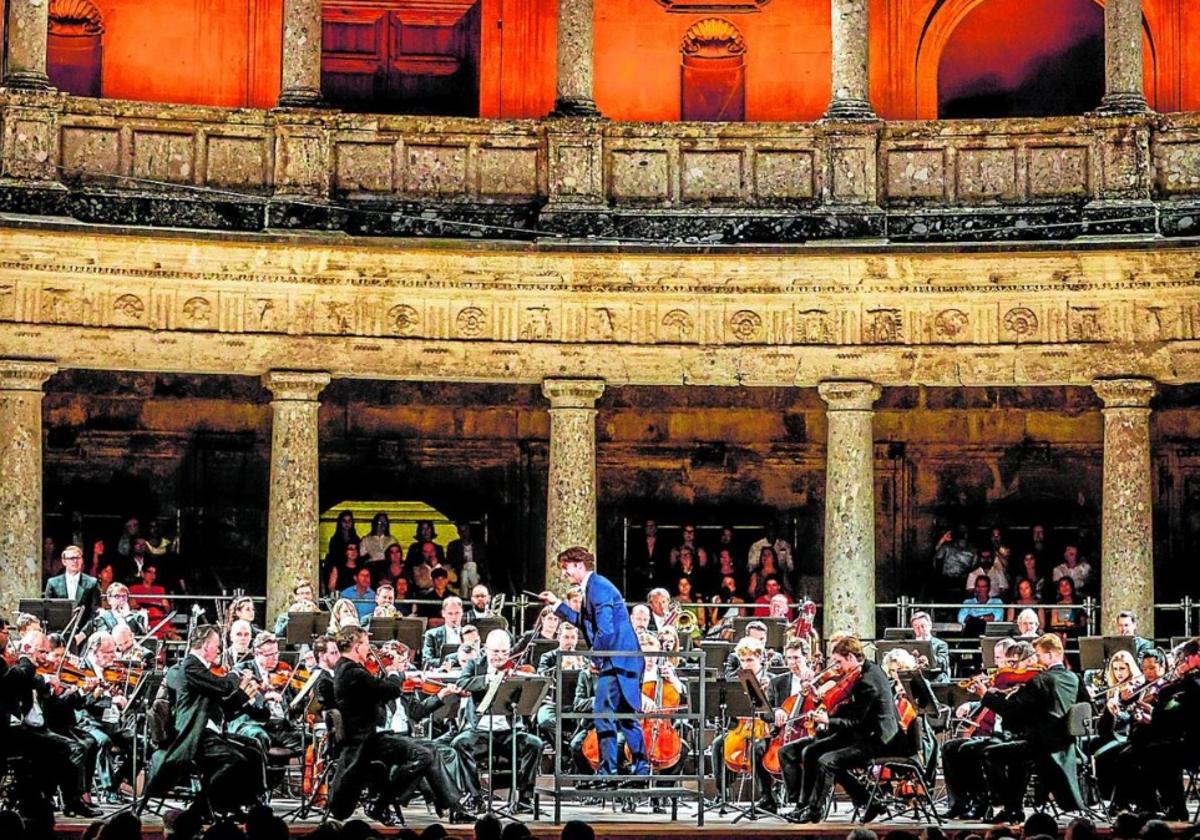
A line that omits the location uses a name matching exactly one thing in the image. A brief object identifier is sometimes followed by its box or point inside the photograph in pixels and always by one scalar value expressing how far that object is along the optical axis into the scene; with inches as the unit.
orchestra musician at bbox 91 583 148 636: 837.2
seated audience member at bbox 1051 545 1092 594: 1011.3
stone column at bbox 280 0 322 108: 986.1
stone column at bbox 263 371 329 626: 953.5
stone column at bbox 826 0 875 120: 1000.9
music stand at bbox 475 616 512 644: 823.1
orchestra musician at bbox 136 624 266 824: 663.8
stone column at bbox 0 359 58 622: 920.3
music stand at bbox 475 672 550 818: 687.7
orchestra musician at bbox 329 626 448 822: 666.2
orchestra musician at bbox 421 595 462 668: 805.9
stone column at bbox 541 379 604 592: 968.3
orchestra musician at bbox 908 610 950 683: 812.0
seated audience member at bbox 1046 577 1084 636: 984.9
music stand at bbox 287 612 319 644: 819.4
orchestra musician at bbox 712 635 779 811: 727.7
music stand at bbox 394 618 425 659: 797.9
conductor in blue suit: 724.7
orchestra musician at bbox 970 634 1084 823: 687.7
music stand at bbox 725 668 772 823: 700.0
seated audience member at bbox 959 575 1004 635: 978.1
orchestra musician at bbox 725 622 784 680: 753.6
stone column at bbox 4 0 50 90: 956.0
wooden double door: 1116.5
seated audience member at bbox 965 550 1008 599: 1011.3
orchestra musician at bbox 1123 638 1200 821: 685.9
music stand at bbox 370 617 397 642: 803.4
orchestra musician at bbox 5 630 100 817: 657.0
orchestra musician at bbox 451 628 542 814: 718.5
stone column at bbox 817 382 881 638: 962.7
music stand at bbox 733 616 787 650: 838.8
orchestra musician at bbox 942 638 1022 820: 713.6
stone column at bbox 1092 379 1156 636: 952.3
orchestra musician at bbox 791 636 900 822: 695.1
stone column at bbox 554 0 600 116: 1000.9
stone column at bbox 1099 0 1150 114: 984.3
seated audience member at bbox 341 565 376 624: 938.1
